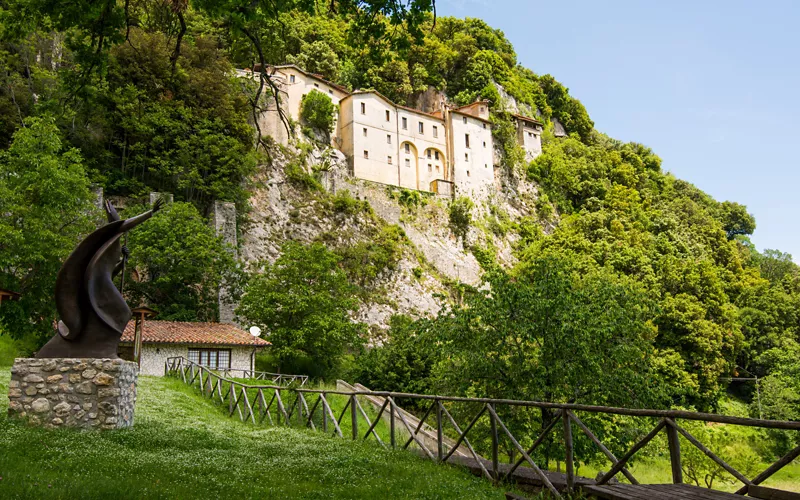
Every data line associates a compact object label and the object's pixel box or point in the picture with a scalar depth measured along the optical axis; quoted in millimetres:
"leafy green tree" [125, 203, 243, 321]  30422
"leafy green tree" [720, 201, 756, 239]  78625
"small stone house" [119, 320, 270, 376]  25562
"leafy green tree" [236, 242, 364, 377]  30203
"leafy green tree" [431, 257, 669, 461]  15977
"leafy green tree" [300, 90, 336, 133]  51344
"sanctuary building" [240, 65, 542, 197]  53688
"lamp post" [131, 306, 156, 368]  23562
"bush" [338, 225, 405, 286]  42812
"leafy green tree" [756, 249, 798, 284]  65750
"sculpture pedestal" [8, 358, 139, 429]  9922
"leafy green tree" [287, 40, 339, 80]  57719
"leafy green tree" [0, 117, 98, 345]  23328
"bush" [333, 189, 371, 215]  46031
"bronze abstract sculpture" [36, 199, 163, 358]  10508
